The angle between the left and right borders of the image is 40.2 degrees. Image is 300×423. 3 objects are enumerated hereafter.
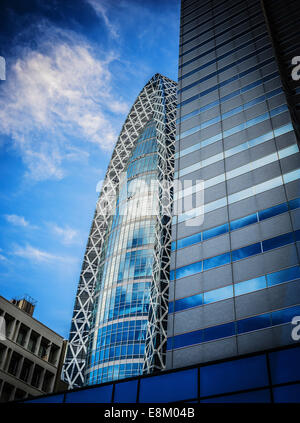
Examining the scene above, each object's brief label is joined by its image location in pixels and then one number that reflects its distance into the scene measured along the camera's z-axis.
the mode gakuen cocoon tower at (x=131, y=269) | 87.38
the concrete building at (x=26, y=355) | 44.34
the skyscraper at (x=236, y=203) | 30.00
